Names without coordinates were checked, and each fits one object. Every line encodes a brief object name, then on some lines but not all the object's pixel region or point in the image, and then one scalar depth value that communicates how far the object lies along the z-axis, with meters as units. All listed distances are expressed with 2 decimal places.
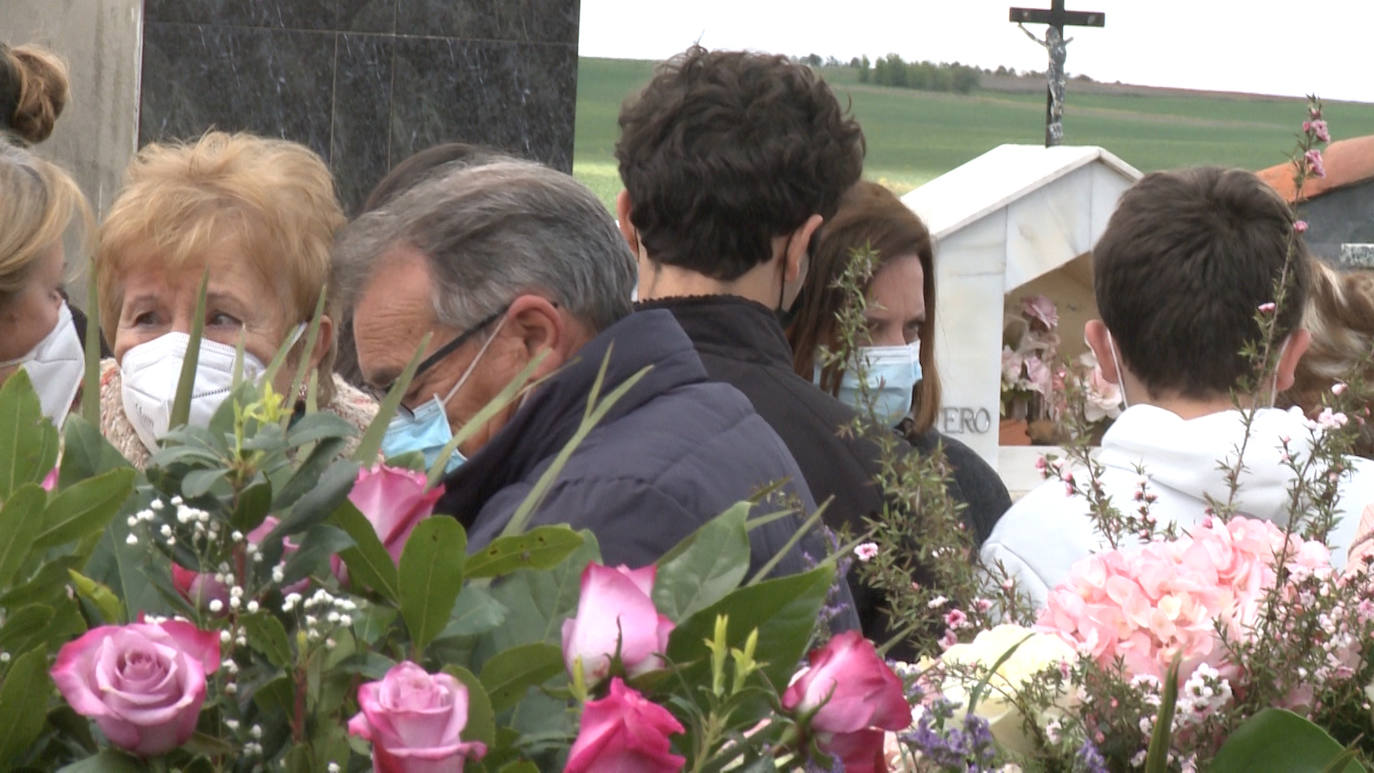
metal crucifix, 25.59
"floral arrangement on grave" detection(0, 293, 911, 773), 1.53
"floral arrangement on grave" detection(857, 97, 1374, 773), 2.04
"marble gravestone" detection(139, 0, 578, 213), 13.34
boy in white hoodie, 4.86
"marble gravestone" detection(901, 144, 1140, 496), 11.02
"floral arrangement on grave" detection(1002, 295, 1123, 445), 11.59
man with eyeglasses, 4.04
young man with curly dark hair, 5.79
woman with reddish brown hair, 7.56
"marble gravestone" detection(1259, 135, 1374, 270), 17.39
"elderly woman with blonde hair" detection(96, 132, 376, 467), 5.88
